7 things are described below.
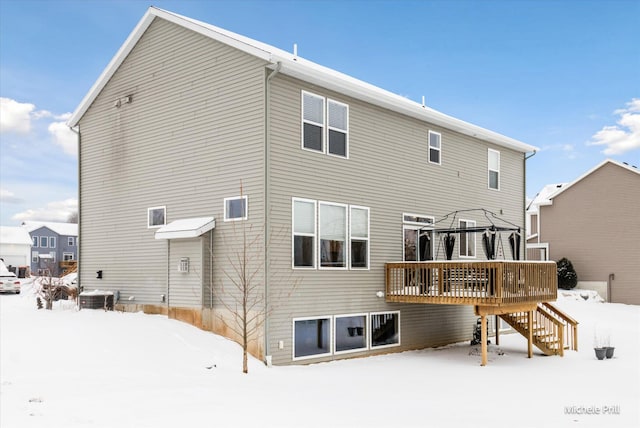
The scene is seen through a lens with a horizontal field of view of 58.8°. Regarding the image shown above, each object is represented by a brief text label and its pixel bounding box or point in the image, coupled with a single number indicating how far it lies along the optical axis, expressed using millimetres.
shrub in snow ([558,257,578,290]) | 29984
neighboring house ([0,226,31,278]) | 53719
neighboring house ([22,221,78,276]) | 61406
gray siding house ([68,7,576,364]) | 12875
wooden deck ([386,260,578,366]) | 13680
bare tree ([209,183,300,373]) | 12500
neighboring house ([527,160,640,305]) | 28875
